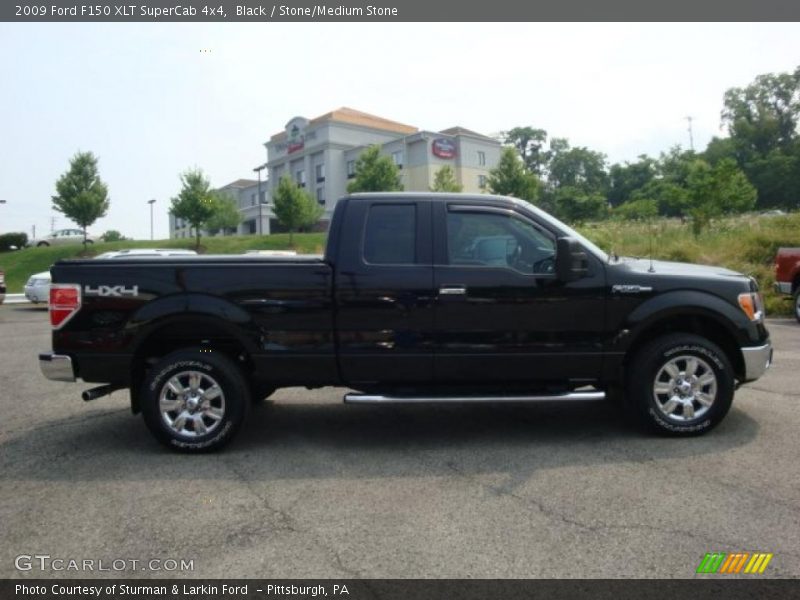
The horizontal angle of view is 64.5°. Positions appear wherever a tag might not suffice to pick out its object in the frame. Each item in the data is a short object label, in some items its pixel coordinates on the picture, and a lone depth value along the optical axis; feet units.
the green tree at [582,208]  174.40
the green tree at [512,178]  155.84
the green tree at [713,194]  81.20
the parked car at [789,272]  40.04
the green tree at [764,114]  284.61
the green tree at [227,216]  199.31
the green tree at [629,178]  299.58
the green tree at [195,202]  138.62
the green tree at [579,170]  330.34
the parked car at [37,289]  63.77
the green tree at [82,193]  129.80
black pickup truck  16.17
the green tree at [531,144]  364.17
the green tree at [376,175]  159.74
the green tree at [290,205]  152.35
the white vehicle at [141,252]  51.14
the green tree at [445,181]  154.40
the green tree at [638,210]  126.34
